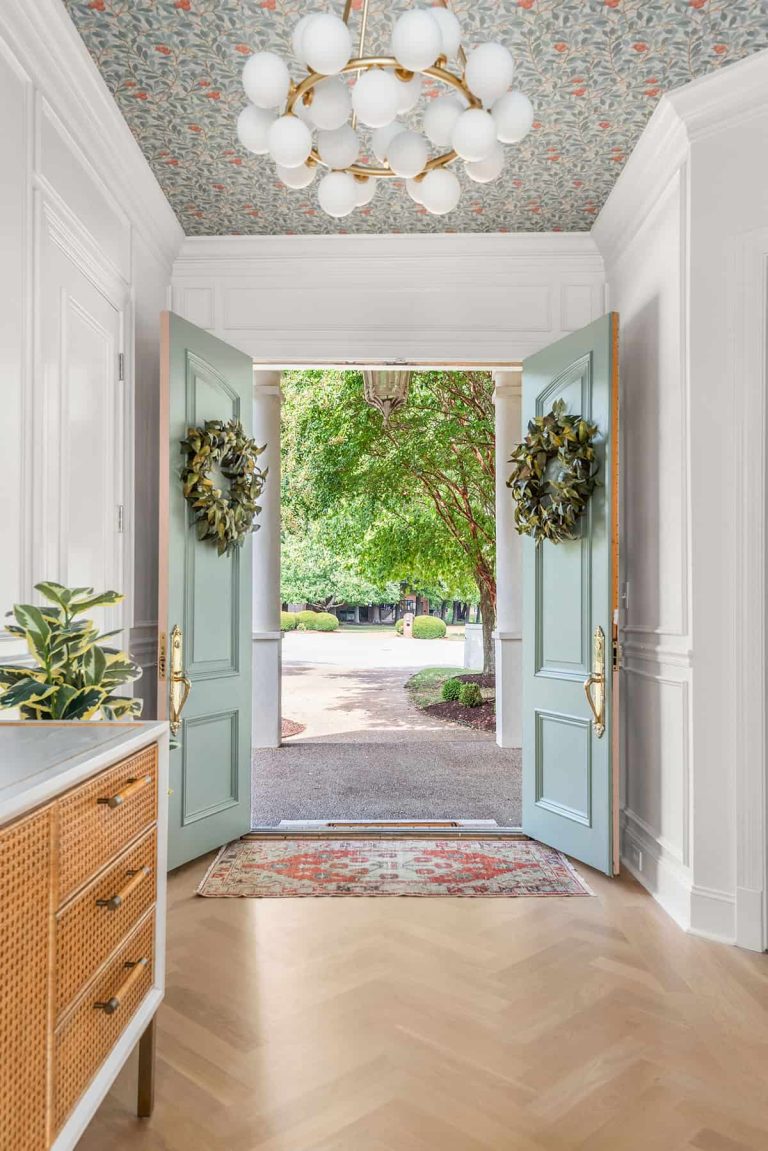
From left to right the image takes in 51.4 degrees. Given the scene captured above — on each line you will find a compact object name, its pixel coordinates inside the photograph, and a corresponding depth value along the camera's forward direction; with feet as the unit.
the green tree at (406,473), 27.50
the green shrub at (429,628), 57.41
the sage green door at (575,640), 11.55
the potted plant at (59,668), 6.53
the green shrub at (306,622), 61.72
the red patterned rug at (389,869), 11.19
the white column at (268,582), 22.11
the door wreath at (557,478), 11.94
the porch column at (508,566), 21.35
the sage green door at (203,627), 11.45
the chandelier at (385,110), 5.63
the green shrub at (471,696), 29.60
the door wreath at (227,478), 11.86
